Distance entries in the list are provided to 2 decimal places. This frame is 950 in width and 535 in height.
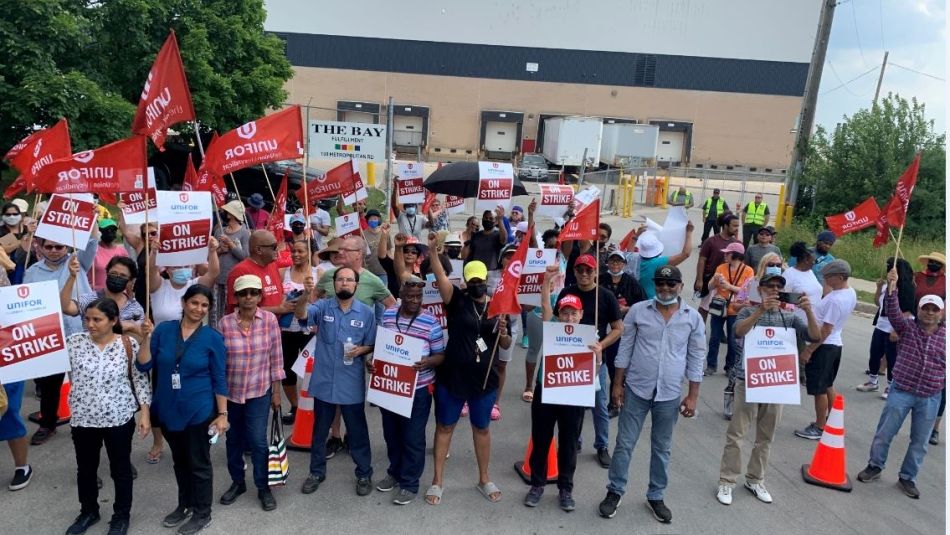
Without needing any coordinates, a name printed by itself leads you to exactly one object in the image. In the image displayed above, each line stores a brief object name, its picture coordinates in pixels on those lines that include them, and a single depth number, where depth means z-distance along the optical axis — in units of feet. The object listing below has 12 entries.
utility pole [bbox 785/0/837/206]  60.75
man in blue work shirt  17.22
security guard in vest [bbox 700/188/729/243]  61.26
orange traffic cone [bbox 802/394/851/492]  19.67
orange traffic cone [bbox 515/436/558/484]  19.02
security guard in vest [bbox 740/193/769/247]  59.16
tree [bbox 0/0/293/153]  50.39
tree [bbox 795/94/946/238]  63.87
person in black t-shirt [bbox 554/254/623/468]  18.03
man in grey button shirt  16.90
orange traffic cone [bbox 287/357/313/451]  20.36
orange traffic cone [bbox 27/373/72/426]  21.13
